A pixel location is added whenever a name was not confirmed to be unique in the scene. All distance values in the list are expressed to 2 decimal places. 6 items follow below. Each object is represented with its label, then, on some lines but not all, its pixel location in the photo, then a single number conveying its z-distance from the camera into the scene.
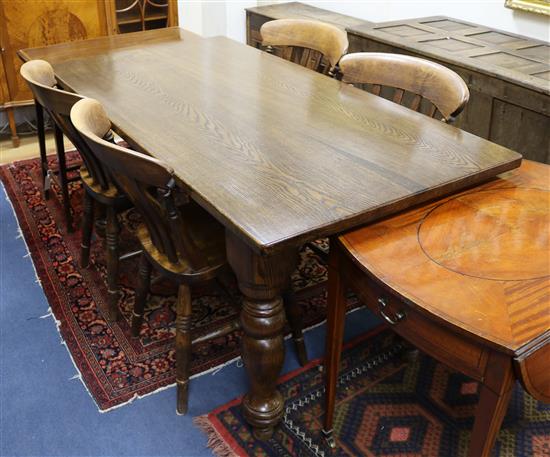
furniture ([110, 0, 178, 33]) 3.58
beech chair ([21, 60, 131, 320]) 1.77
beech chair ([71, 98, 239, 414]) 1.34
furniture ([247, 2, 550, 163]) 2.09
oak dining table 1.27
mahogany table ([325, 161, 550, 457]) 1.01
